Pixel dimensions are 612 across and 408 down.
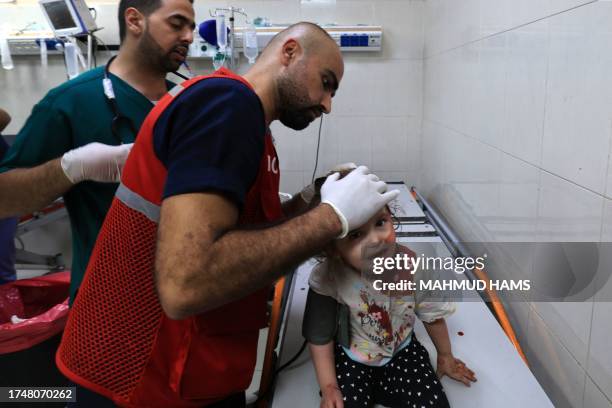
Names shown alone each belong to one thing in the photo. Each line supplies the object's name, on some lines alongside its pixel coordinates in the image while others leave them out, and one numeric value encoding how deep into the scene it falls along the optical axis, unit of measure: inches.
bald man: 27.6
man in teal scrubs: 45.8
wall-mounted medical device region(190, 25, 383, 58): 109.3
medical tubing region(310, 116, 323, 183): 120.0
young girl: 43.5
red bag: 67.6
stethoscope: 50.2
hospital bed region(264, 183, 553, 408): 42.4
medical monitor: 101.6
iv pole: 105.5
